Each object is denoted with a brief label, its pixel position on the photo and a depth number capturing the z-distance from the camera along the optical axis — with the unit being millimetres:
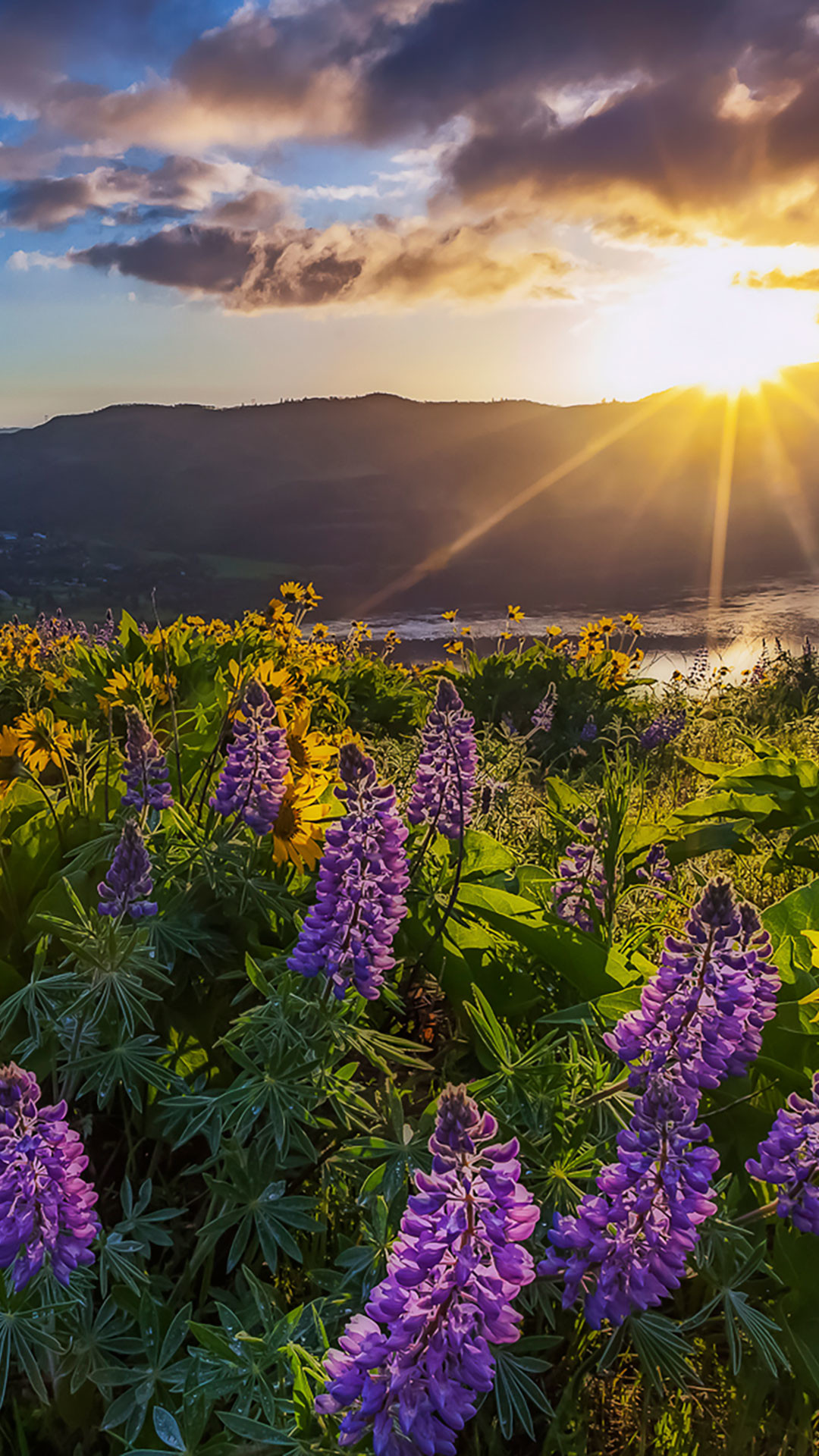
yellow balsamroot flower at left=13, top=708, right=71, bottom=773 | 1025
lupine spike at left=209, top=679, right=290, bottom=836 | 764
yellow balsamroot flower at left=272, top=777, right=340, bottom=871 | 845
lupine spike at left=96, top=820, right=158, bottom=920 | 680
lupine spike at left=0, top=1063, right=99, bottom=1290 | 536
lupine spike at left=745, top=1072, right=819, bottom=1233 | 562
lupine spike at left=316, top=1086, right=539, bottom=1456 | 444
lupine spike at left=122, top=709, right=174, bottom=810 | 811
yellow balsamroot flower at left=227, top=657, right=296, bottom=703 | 1112
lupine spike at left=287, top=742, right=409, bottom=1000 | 631
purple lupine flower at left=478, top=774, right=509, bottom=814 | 1274
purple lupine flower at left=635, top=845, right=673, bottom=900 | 977
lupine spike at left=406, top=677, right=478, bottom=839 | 755
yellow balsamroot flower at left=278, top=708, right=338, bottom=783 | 927
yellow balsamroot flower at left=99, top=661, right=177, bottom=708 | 1328
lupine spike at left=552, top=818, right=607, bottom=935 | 860
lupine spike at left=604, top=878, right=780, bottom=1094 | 549
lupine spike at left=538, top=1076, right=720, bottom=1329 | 518
